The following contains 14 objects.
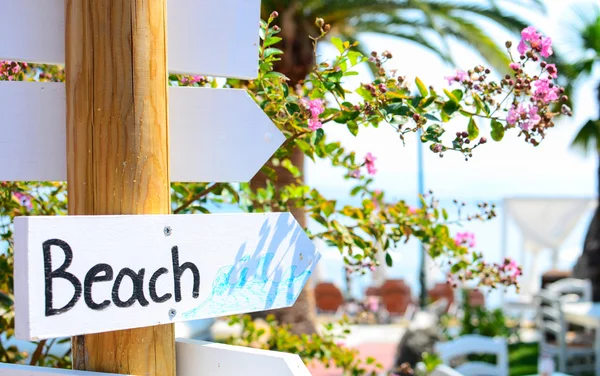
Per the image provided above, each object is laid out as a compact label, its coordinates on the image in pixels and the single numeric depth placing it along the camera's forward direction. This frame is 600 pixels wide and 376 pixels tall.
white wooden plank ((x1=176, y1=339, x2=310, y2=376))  1.02
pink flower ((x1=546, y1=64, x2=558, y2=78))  1.34
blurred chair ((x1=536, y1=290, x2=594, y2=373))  7.34
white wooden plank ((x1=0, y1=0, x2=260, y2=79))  1.08
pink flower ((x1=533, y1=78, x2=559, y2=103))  1.35
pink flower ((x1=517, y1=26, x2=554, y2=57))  1.34
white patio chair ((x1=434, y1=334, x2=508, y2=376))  4.36
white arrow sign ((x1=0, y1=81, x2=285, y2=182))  1.07
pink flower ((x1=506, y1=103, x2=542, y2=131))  1.33
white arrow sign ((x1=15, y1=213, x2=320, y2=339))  0.90
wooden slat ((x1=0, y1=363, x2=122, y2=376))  0.99
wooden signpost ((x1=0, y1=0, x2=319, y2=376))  0.97
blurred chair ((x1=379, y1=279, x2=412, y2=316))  13.37
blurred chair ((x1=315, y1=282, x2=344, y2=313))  13.22
